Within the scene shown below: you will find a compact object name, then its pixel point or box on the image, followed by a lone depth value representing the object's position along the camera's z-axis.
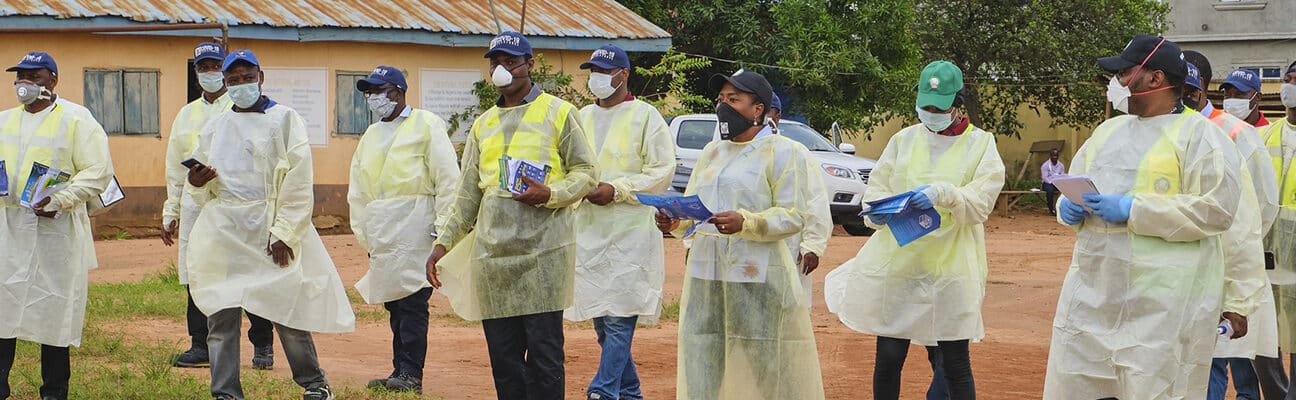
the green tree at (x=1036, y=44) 27.05
